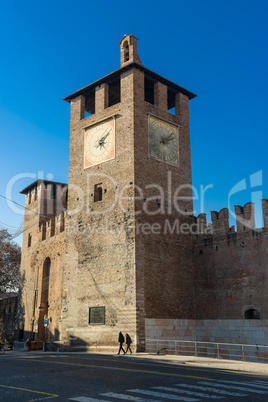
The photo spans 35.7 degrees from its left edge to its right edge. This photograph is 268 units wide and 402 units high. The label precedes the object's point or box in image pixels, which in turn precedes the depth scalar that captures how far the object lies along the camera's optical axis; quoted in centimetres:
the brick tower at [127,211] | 1814
